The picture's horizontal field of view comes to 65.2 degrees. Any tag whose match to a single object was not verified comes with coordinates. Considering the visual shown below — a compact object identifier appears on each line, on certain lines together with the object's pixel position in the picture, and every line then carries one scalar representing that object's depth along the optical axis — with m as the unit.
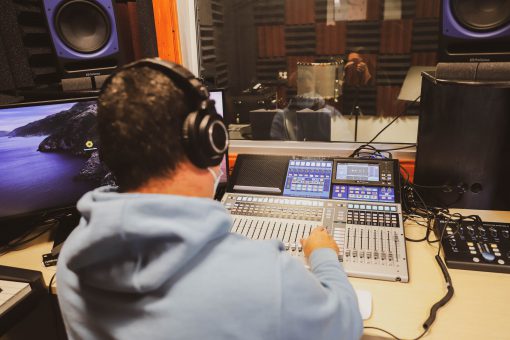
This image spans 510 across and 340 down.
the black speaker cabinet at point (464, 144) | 1.31
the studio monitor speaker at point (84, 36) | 1.45
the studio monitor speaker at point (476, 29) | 1.18
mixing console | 1.10
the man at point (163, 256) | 0.55
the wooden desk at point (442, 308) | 0.90
